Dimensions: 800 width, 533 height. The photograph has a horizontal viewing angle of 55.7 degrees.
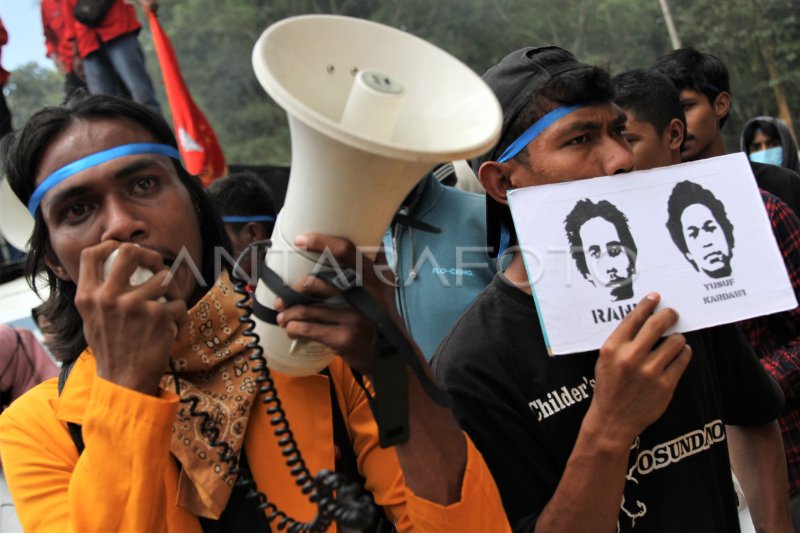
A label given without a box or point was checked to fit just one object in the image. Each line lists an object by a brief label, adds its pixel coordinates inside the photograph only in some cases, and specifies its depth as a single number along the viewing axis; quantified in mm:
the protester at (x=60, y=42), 5898
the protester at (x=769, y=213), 2512
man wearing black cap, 1526
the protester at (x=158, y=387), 1312
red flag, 5262
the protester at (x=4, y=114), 4773
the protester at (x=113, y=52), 5801
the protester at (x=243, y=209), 4016
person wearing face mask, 5062
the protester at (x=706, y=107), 3637
